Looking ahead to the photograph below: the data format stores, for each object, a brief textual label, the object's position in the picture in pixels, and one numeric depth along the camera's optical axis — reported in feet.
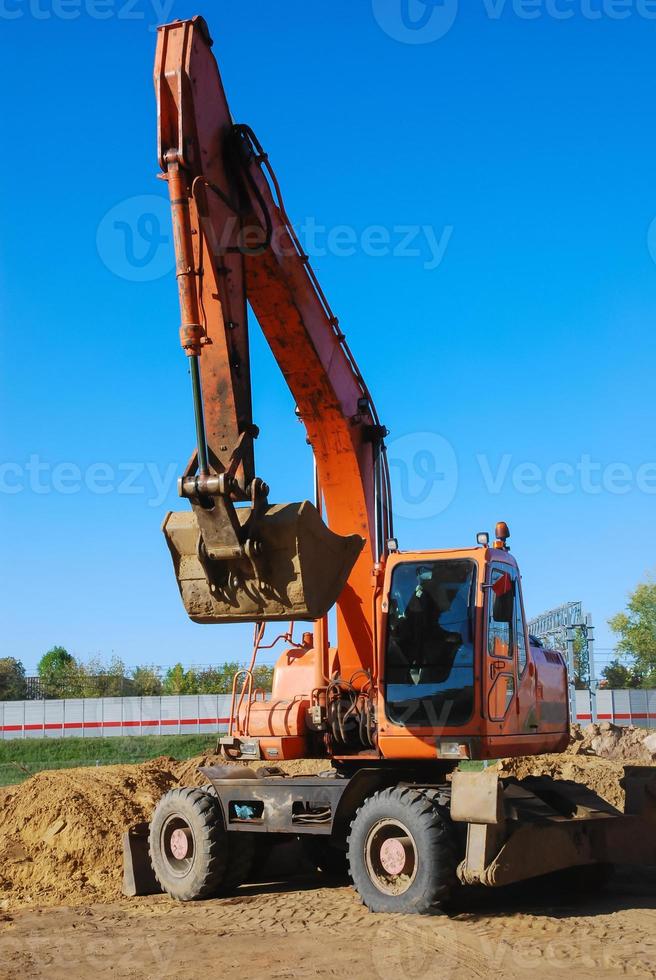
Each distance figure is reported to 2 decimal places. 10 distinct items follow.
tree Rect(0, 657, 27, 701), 197.79
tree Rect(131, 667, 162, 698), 199.95
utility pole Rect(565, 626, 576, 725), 82.67
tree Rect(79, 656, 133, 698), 188.42
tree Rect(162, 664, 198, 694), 210.38
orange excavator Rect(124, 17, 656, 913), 28.02
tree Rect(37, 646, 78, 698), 182.70
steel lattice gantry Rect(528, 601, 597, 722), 92.27
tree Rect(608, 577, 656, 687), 208.63
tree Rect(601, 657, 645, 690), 186.19
